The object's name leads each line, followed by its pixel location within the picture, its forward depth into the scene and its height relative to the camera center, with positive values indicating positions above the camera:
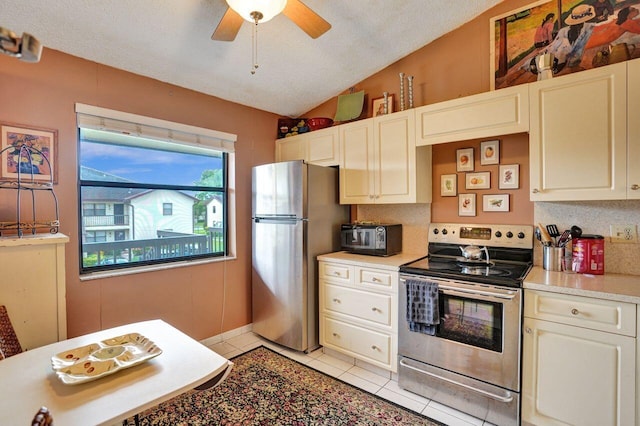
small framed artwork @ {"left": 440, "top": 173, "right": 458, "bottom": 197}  2.80 +0.21
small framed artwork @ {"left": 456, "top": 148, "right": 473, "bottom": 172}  2.70 +0.43
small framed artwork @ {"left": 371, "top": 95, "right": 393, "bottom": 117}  3.08 +1.04
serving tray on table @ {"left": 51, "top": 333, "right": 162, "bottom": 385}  1.14 -0.58
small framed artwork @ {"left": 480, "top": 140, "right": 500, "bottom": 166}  2.57 +0.47
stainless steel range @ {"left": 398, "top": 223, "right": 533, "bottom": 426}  1.96 -0.81
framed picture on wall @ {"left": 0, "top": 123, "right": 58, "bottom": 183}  2.11 +0.42
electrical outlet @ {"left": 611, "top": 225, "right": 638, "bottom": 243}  2.09 -0.17
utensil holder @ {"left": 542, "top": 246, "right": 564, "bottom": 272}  2.21 -0.35
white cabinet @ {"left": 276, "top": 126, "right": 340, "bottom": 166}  3.21 +0.68
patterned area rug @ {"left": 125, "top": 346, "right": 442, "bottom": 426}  2.06 -1.36
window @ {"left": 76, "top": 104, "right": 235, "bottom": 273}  2.54 +0.21
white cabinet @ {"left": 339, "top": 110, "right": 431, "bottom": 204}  2.71 +0.43
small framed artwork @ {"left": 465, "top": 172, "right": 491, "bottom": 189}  2.63 +0.24
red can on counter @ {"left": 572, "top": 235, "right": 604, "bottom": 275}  2.09 -0.31
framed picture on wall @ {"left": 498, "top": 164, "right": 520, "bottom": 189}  2.49 +0.26
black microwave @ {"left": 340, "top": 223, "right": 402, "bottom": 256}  2.86 -0.27
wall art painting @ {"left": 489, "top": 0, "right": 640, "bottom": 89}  2.06 +1.24
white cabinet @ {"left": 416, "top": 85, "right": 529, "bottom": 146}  2.20 +0.69
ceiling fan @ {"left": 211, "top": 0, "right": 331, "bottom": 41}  1.71 +1.11
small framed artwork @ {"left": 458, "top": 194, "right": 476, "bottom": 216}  2.71 +0.04
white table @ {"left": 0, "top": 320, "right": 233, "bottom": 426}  0.96 -0.60
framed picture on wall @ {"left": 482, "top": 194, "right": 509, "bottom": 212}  2.55 +0.05
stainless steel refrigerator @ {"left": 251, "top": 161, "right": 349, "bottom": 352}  2.93 -0.30
